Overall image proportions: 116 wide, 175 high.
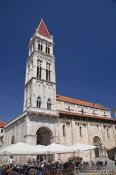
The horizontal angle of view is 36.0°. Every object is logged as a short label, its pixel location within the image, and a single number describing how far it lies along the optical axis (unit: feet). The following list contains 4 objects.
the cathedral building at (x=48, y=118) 104.58
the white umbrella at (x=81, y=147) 65.16
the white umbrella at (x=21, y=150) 51.02
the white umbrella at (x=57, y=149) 59.47
